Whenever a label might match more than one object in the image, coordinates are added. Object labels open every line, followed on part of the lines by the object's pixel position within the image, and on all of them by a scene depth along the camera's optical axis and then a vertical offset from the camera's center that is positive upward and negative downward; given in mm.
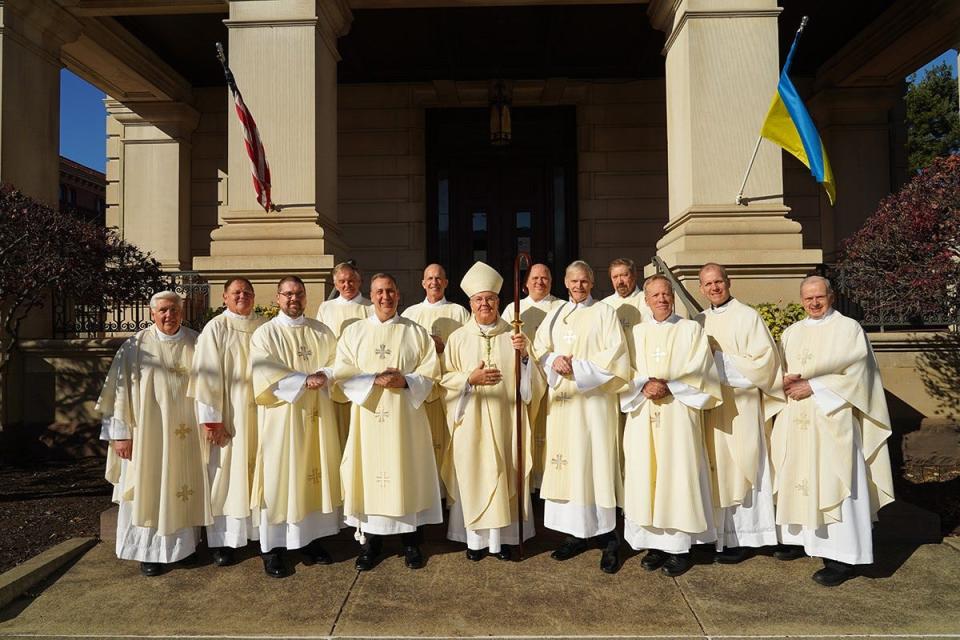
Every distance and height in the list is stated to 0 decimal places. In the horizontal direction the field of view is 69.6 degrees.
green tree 33344 +10482
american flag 7562 +2084
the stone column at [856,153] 12016 +3138
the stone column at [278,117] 7965 +2581
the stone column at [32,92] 8438 +3155
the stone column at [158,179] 12539 +2919
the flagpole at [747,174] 7617 +1768
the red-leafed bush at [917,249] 5930 +747
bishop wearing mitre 4828 -616
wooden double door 12852 +2745
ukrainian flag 7180 +2133
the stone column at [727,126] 7742 +2380
